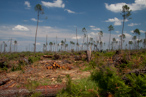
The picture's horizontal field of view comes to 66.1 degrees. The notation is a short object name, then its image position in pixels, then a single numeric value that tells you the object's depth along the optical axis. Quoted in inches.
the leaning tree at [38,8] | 1036.5
